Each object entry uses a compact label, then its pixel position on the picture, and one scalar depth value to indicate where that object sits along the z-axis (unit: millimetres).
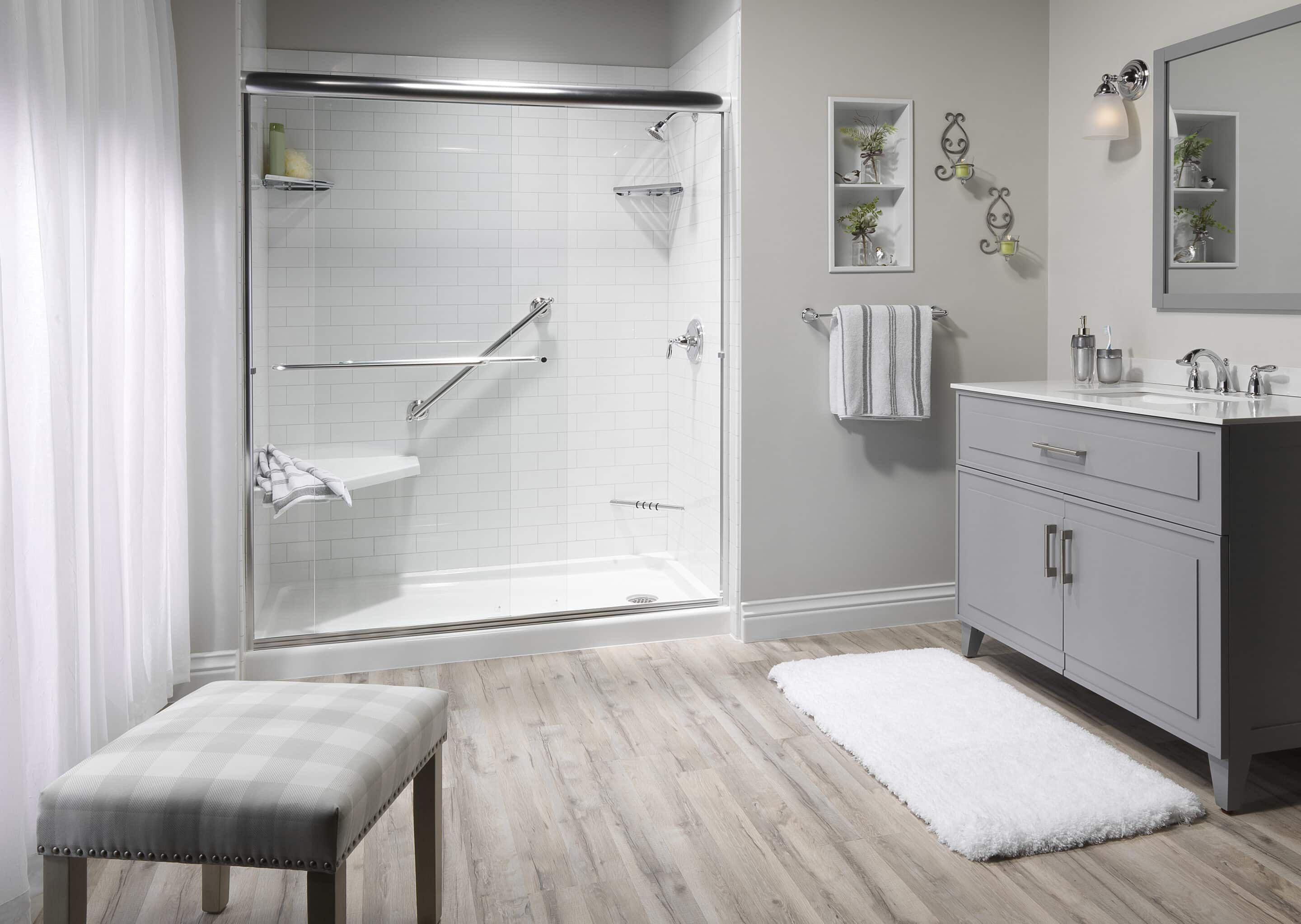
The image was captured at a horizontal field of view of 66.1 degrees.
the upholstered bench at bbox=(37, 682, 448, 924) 1425
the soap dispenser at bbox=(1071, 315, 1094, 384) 3365
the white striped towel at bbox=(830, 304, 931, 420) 3516
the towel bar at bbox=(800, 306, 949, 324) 3594
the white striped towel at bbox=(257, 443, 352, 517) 3271
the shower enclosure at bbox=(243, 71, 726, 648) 3260
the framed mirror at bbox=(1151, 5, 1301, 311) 2754
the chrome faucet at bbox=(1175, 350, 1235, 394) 2947
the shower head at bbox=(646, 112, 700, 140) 3652
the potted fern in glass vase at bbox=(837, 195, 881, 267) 3666
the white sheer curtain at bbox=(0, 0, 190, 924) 1740
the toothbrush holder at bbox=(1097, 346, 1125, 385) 3270
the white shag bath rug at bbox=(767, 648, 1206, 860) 2223
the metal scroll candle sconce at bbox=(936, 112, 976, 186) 3680
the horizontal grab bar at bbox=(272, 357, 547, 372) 3281
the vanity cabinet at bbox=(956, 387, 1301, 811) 2270
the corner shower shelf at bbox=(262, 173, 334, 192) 3197
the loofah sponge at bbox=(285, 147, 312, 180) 3211
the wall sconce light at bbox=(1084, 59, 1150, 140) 3268
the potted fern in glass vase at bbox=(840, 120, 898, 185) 3654
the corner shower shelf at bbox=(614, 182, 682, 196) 3758
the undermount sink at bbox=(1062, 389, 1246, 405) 2781
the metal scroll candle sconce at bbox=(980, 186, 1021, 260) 3766
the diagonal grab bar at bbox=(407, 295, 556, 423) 3408
